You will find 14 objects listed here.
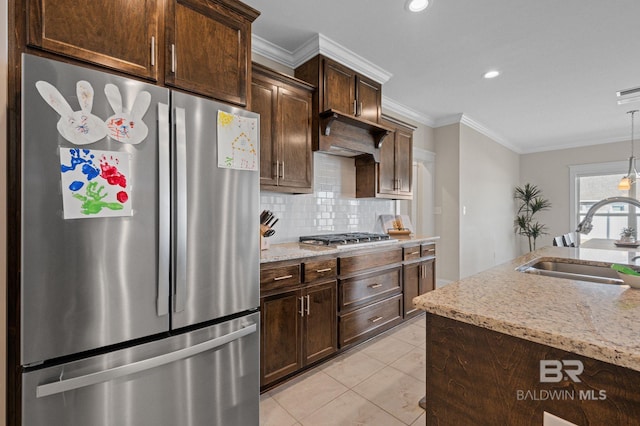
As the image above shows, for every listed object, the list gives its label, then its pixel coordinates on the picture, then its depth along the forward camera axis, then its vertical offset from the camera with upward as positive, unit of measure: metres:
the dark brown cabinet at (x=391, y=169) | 3.25 +0.52
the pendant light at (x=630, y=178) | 3.34 +0.43
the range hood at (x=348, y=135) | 2.58 +0.77
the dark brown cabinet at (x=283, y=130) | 2.21 +0.69
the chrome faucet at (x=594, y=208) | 1.51 +0.02
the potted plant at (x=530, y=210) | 6.25 +0.05
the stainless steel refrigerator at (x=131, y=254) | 0.99 -0.17
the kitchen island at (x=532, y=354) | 0.65 -0.37
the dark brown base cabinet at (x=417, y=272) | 3.05 -0.68
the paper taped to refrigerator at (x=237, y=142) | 1.41 +0.37
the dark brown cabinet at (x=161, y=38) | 1.15 +0.82
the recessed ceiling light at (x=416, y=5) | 2.03 +1.50
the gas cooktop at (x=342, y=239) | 2.47 -0.25
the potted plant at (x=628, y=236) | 3.05 -0.28
